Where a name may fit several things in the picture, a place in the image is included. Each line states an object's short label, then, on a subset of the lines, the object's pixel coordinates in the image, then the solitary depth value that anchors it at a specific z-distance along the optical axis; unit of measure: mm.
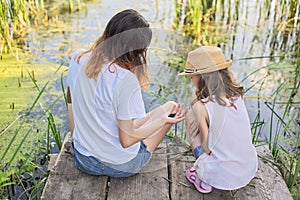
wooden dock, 1493
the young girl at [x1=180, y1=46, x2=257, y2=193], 1455
